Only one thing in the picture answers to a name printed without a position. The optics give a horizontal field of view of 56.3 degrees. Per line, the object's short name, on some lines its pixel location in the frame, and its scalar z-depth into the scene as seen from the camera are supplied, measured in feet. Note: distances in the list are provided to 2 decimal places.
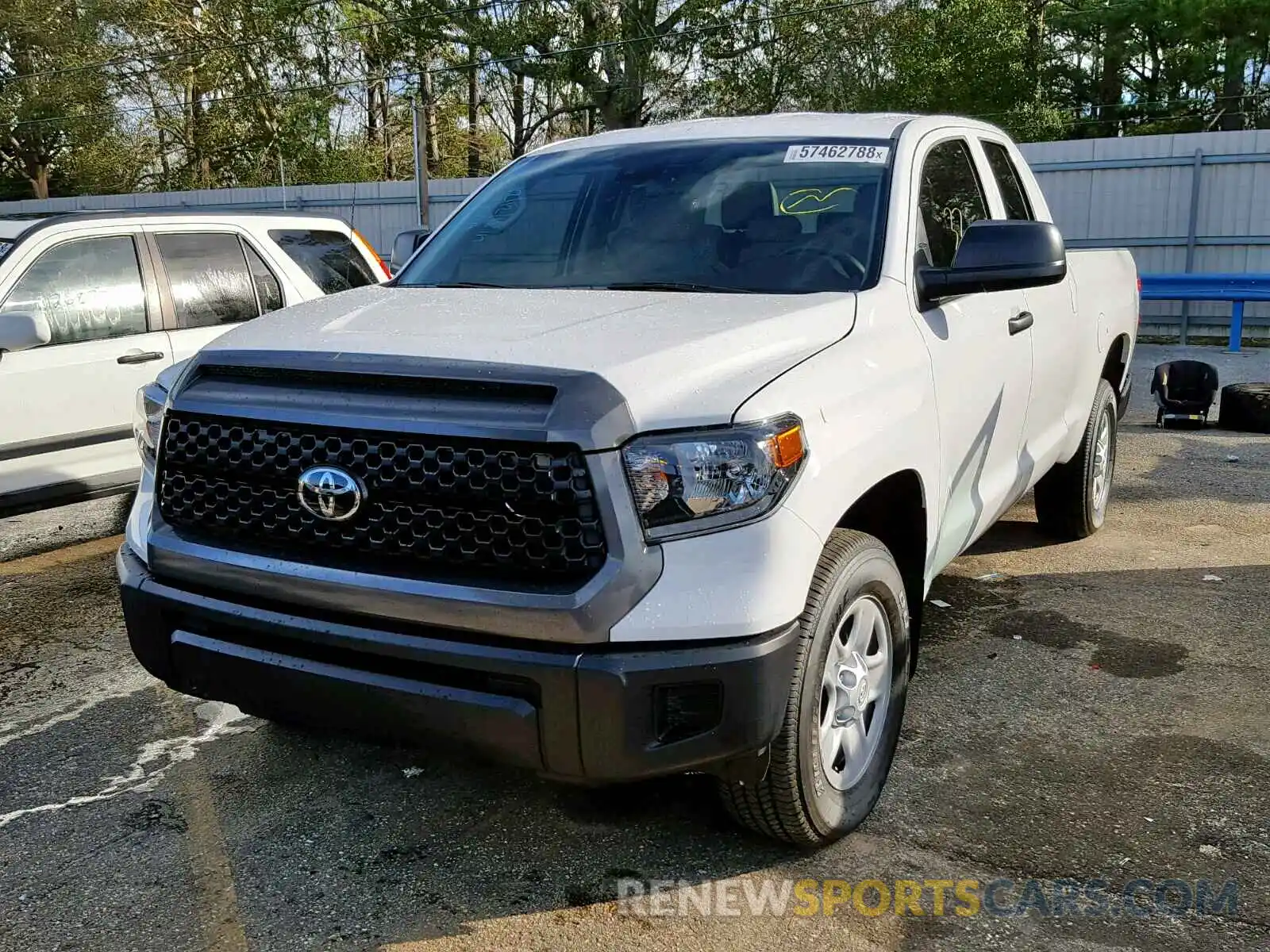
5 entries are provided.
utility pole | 63.67
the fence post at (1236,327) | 44.65
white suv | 18.07
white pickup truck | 8.01
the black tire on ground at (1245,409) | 28.43
